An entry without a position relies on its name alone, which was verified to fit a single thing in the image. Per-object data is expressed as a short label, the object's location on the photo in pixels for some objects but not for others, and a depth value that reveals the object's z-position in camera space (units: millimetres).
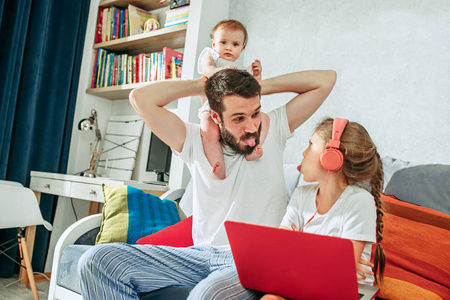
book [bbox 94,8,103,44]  3375
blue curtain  2939
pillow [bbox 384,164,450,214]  1421
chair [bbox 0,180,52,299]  2316
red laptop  842
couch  1262
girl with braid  1114
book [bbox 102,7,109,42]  3346
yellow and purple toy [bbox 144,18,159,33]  3066
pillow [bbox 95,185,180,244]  1902
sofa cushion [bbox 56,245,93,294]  1847
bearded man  1219
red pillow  1825
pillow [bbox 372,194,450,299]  1255
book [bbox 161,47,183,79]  2829
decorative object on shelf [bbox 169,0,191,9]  2805
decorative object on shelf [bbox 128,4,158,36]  3168
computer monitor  2797
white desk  2543
